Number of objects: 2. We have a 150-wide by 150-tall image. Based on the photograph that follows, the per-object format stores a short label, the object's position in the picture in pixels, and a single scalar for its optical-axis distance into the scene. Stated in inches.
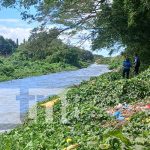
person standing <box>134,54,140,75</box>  1105.4
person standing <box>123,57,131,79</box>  1086.4
